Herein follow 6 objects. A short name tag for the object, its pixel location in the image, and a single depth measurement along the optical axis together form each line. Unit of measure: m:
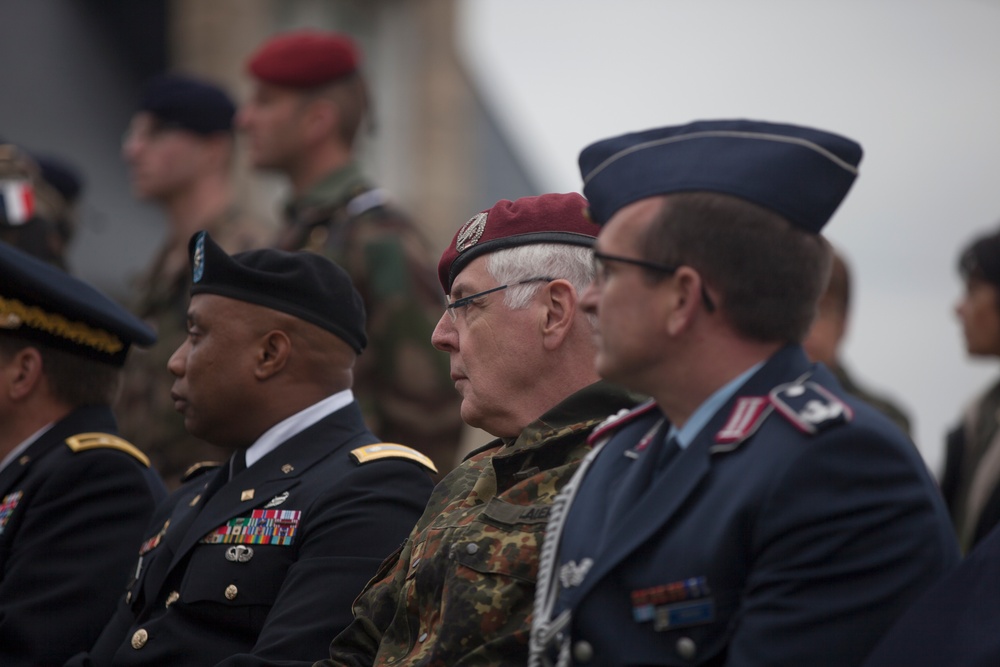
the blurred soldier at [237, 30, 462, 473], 12.15
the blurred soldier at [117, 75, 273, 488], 14.34
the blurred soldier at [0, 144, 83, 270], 12.87
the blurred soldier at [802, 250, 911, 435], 13.35
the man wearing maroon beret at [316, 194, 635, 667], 6.09
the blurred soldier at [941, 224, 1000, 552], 12.42
